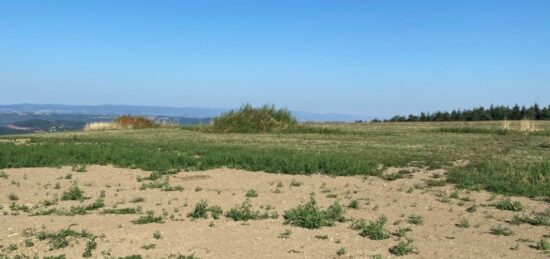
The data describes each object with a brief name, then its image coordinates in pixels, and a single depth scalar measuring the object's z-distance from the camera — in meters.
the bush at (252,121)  29.36
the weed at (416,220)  8.41
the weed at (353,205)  9.49
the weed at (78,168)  13.55
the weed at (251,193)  10.48
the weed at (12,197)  10.45
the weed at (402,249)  6.84
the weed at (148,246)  7.11
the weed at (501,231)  7.71
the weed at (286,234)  7.62
